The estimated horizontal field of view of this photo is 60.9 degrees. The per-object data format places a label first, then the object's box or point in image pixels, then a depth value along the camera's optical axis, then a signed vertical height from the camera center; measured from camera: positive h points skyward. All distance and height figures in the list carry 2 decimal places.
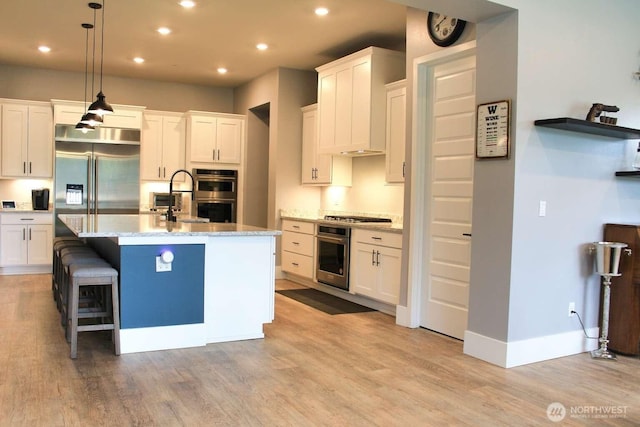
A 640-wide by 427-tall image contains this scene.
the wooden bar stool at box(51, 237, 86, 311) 5.33 -0.69
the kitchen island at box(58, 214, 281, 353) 3.85 -0.67
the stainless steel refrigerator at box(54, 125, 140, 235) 7.35 +0.24
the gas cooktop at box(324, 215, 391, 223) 6.00 -0.26
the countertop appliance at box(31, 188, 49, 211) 7.34 -0.16
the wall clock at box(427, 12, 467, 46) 4.34 +1.39
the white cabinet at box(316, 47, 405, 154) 5.73 +1.07
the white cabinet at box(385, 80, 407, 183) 5.45 +0.67
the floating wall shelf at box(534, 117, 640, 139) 3.68 +0.53
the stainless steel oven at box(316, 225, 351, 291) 5.91 -0.68
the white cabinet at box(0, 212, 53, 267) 7.16 -0.70
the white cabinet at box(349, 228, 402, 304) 5.18 -0.68
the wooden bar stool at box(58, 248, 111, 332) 4.12 -0.58
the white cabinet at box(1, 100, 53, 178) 7.36 +0.65
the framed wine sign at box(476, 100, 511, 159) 3.75 +0.49
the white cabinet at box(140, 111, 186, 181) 8.05 +0.68
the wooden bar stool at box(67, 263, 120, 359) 3.67 -0.68
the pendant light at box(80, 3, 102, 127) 5.08 +0.73
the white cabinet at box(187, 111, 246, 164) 8.12 +0.83
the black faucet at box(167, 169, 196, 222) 5.17 -0.26
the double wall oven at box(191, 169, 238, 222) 8.13 -0.04
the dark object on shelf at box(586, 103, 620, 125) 3.99 +0.68
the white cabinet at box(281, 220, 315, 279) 6.63 -0.68
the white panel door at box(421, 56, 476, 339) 4.41 +0.00
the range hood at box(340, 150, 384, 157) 5.93 +0.49
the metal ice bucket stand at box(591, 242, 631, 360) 3.96 -0.50
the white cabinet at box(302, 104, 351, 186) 6.79 +0.42
